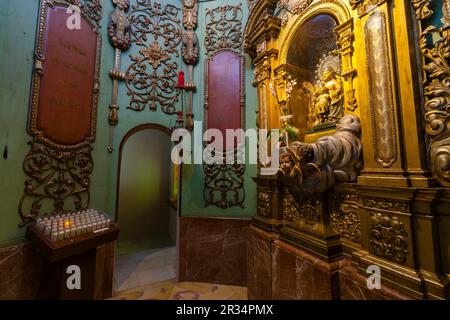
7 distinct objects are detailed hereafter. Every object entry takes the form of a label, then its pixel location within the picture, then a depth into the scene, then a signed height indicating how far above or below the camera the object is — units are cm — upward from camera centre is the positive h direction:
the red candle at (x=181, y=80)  350 +176
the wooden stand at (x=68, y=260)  177 -90
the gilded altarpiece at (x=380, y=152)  134 +19
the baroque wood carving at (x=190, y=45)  370 +257
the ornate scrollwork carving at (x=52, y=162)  224 +19
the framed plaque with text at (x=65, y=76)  233 +137
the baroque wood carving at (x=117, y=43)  321 +230
